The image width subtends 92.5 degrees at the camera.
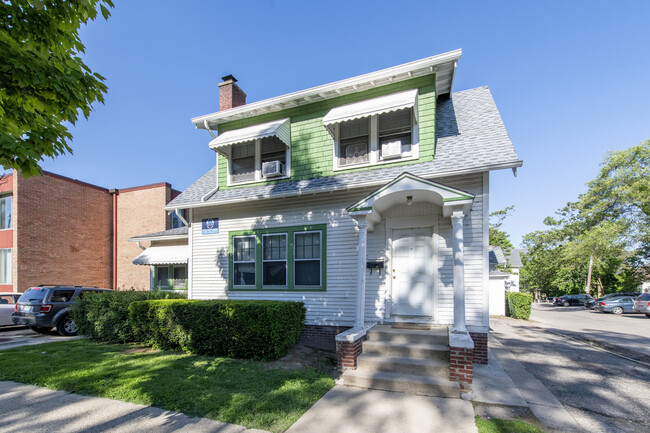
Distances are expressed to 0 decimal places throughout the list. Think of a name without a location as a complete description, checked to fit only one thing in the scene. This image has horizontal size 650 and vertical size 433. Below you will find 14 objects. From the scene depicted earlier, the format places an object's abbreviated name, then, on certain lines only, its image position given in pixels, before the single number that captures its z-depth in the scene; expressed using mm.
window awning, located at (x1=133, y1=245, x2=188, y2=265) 13578
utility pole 28211
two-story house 6707
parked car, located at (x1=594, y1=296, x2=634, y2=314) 22594
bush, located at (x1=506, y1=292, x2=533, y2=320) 17188
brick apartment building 16438
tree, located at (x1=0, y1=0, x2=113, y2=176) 3098
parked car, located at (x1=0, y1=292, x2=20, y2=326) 11208
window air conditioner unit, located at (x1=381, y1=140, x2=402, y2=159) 7789
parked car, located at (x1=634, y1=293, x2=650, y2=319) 19953
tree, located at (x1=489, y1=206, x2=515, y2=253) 33094
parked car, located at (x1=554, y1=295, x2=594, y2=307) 31736
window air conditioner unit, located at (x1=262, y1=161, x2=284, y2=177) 8992
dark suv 9898
